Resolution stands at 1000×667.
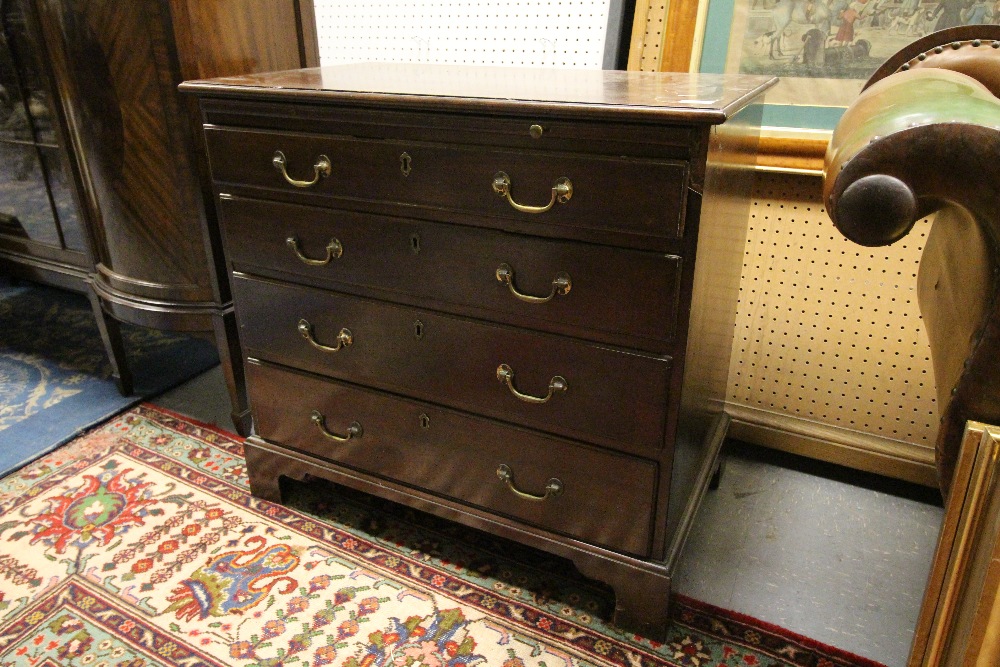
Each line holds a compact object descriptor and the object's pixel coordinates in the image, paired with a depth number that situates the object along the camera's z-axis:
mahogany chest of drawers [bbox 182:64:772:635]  1.12
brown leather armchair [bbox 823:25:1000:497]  0.57
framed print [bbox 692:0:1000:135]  1.51
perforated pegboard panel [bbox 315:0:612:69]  1.75
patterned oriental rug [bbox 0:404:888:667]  1.35
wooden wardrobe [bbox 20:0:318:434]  1.64
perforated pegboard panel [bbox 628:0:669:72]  1.66
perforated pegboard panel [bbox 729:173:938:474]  1.68
